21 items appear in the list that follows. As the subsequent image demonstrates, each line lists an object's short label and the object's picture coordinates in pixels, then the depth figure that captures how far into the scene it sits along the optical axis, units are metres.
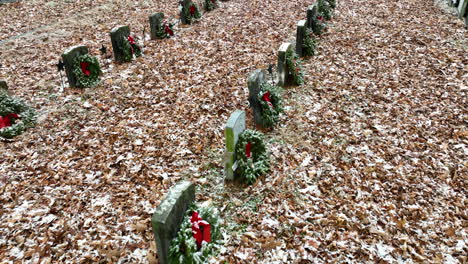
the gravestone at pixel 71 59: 7.93
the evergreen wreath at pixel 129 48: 9.40
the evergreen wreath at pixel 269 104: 6.50
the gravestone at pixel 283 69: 7.84
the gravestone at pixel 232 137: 5.06
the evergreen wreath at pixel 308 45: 9.48
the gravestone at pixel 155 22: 10.82
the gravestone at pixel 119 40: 9.23
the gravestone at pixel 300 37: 9.17
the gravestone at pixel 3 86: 6.82
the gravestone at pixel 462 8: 11.16
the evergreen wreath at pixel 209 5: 13.79
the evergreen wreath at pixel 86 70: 8.09
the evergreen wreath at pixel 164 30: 11.00
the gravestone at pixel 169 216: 3.70
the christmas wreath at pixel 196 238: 3.92
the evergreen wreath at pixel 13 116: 6.45
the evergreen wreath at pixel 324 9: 11.88
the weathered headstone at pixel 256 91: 6.31
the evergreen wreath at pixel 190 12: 12.24
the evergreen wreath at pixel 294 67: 7.96
